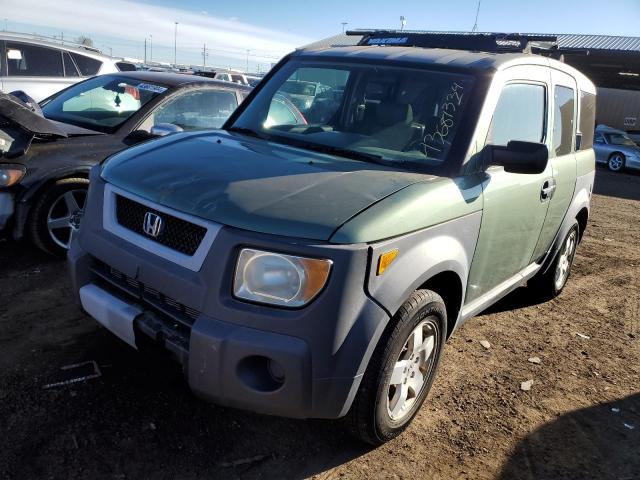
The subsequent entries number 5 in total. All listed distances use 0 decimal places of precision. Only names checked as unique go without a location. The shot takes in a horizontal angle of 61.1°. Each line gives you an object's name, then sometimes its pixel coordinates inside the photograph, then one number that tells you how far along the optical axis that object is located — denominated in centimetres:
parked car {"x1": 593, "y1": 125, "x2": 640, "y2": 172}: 1814
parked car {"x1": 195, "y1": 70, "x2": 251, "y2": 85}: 2263
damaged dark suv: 425
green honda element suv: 215
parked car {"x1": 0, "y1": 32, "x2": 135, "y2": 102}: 861
